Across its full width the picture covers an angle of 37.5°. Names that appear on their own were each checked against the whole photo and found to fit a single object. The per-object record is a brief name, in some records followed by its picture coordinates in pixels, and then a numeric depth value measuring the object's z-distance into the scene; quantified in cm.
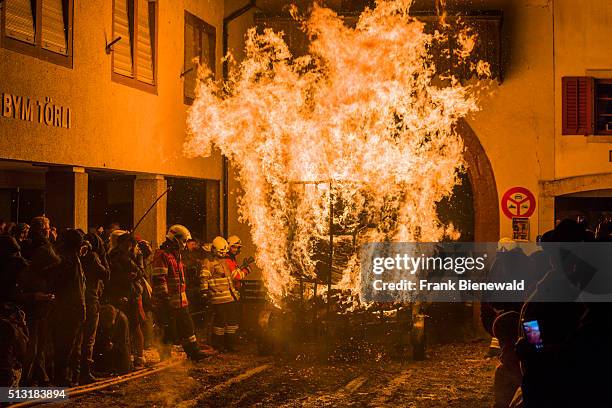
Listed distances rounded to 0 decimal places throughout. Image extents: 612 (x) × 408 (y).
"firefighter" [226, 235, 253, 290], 1550
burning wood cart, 1403
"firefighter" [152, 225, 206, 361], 1323
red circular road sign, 1908
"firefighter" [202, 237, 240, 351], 1431
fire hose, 1011
